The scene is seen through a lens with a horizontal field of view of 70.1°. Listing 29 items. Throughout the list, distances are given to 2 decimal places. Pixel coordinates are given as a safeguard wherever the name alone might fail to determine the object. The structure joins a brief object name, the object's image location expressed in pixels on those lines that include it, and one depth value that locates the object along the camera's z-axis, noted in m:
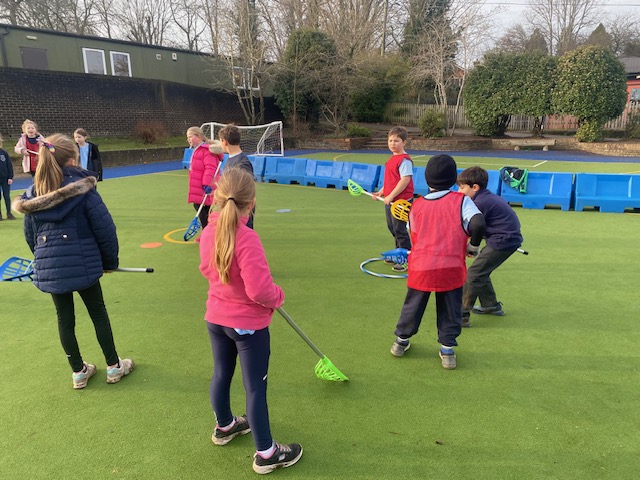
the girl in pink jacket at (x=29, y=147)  8.18
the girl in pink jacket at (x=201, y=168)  6.15
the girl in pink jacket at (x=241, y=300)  2.30
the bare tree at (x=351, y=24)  29.72
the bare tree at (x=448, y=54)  26.72
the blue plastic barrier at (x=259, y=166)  14.76
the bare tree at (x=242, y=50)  26.16
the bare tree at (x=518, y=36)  43.41
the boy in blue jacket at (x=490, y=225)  4.14
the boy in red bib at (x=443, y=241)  3.42
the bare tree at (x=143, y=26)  38.09
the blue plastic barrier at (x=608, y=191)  9.33
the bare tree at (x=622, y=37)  46.25
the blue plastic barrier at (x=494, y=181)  10.64
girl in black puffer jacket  2.98
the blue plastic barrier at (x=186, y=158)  18.19
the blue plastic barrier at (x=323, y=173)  13.25
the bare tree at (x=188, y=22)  38.59
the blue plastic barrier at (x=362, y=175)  12.38
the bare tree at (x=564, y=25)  41.97
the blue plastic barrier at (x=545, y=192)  9.84
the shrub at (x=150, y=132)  21.58
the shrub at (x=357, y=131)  27.36
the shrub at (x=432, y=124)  26.19
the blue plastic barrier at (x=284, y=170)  14.01
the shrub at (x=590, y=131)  22.91
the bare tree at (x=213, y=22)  27.27
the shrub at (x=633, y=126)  24.77
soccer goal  20.41
